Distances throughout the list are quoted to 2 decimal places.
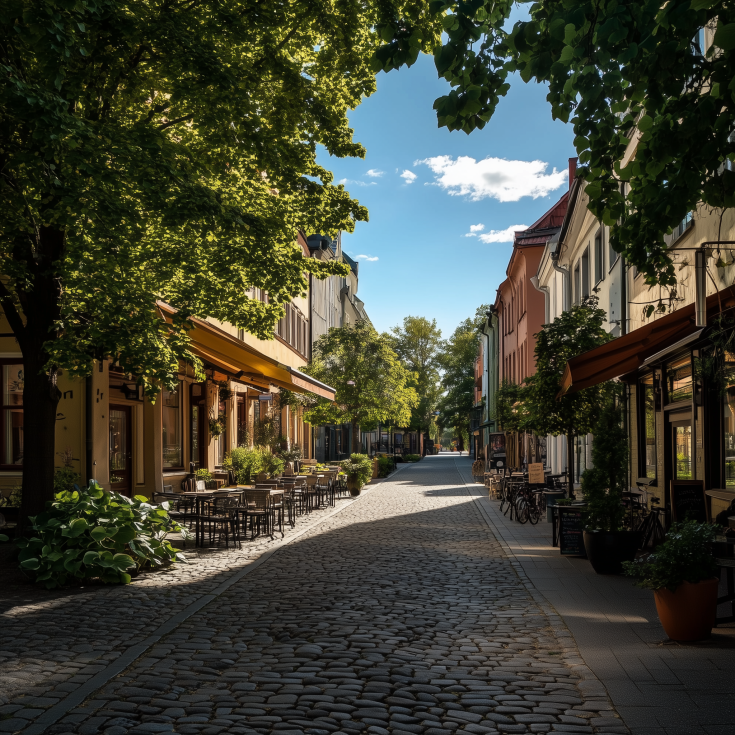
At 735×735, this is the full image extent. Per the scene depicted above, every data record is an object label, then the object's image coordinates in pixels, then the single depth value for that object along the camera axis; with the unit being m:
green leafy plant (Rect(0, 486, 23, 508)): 14.18
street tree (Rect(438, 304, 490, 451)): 80.81
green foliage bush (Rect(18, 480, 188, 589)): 9.45
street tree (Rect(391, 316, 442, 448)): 76.50
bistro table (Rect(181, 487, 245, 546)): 13.42
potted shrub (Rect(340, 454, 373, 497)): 27.09
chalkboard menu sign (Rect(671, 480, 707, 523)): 10.76
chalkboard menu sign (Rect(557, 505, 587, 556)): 12.15
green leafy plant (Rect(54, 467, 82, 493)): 14.40
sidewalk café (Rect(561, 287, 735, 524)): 9.59
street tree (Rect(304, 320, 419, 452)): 34.41
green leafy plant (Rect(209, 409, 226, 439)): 23.20
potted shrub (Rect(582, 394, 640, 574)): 10.20
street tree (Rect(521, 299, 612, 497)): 14.21
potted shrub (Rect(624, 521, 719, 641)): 6.55
